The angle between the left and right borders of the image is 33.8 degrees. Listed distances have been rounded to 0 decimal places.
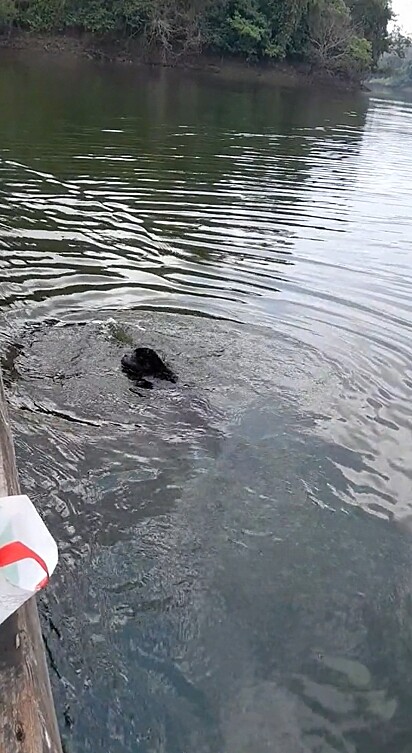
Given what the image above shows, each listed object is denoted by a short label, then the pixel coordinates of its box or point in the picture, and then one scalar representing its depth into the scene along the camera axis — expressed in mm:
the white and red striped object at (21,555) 1899
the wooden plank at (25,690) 1772
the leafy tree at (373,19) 59062
